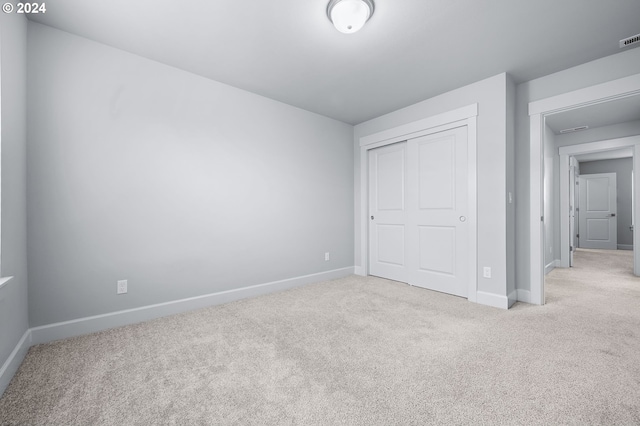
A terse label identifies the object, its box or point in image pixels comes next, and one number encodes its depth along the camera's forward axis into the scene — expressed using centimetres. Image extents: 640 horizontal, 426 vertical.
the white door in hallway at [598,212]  710
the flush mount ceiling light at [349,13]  181
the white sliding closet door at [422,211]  321
